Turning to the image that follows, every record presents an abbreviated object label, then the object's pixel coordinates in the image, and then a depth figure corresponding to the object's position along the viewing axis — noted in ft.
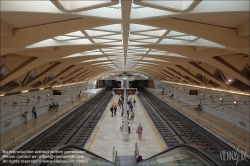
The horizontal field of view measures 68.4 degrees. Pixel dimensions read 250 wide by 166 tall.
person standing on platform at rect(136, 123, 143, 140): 37.91
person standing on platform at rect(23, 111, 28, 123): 49.54
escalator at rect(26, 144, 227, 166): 12.10
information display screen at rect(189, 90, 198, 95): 60.28
